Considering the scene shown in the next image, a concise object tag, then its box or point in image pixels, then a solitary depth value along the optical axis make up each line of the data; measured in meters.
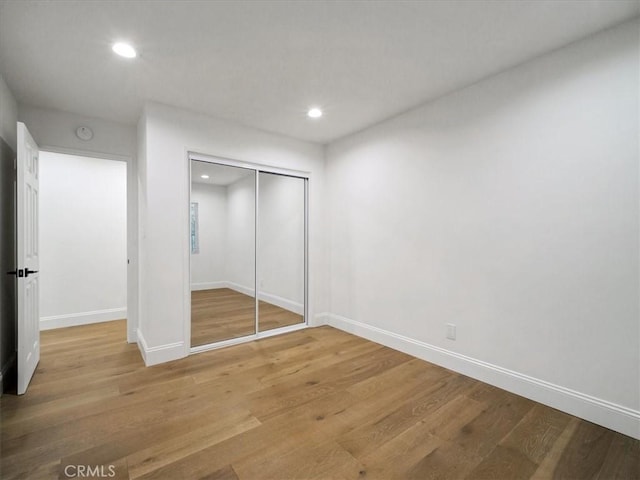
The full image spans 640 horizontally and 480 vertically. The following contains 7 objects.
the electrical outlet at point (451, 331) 2.78
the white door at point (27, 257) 2.34
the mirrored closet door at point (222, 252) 3.47
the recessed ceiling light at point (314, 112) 3.14
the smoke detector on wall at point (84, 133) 3.22
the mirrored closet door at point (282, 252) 3.92
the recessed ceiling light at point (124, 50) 2.11
